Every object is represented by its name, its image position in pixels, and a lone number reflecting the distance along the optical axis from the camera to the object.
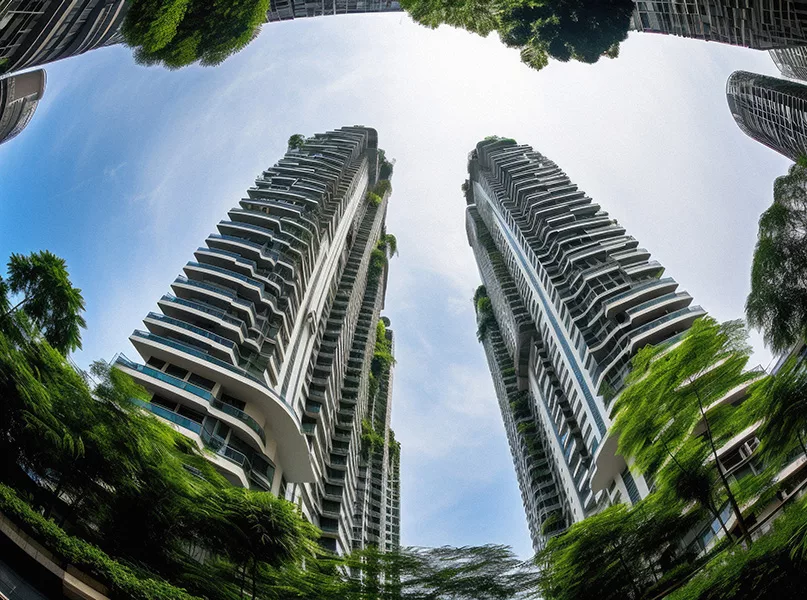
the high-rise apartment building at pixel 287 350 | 29.81
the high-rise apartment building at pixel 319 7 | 30.17
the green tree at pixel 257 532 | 13.88
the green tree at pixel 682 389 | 14.77
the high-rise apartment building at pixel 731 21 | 14.05
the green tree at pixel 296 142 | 73.25
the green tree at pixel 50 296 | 17.12
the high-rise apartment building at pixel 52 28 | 14.16
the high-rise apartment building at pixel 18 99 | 24.66
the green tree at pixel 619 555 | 13.42
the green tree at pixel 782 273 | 11.70
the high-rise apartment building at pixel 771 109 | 44.04
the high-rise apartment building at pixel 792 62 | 36.44
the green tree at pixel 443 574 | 13.26
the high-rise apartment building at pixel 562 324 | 41.06
